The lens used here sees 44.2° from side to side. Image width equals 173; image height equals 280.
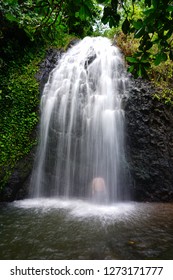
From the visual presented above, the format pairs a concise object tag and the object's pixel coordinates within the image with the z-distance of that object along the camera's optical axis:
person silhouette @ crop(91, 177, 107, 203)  4.83
